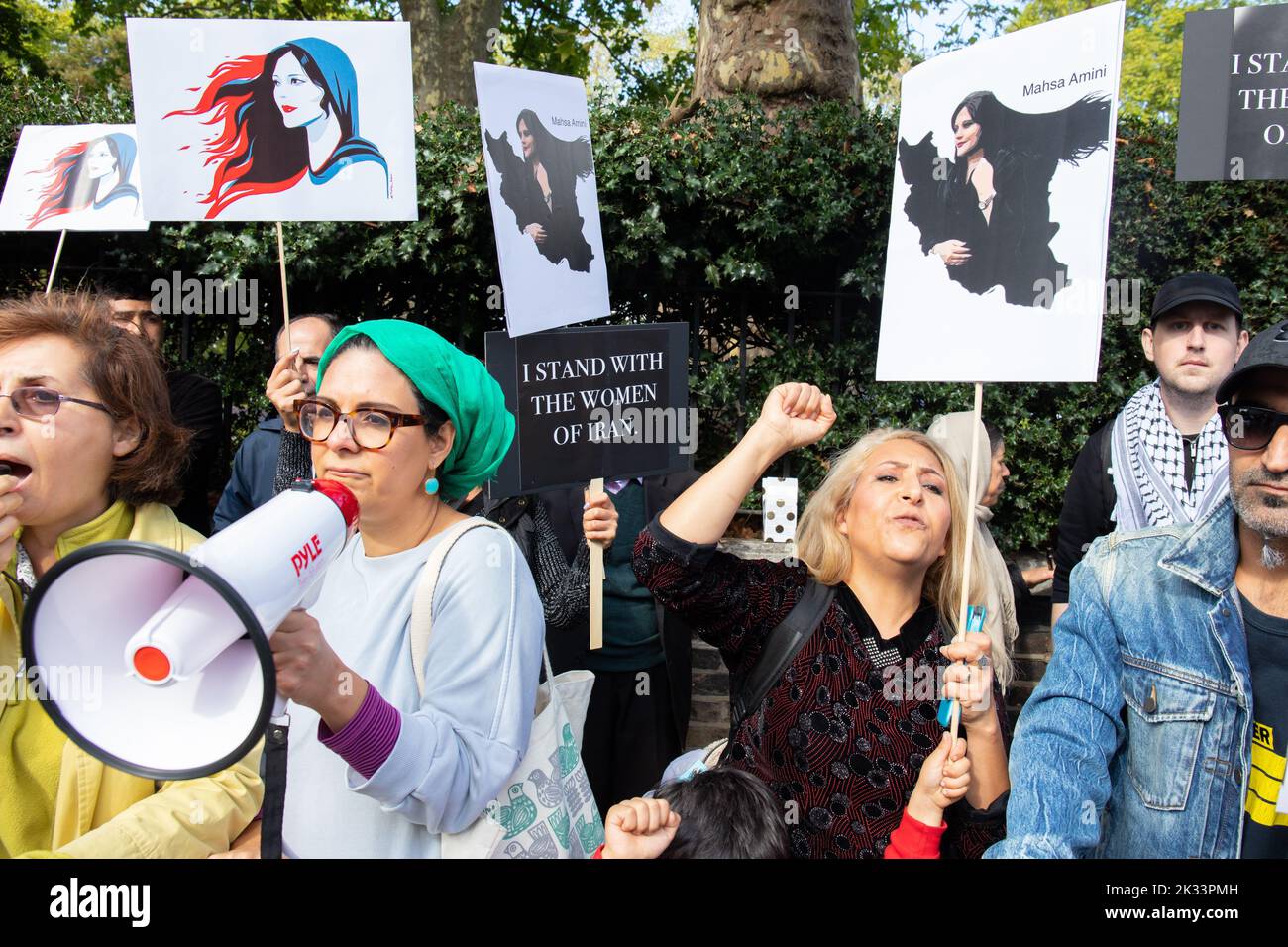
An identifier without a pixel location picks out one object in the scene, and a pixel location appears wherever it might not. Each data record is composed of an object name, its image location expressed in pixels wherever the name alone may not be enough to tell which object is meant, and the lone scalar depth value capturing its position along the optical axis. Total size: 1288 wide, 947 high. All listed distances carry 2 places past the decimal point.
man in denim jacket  1.81
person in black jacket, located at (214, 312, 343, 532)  3.65
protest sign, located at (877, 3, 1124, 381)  2.50
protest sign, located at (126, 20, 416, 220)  3.27
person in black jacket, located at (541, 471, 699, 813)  3.87
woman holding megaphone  1.69
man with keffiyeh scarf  3.64
